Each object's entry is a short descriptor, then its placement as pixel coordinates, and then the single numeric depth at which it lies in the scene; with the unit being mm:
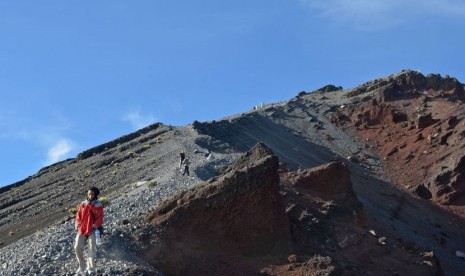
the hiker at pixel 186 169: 32938
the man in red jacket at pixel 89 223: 18822
